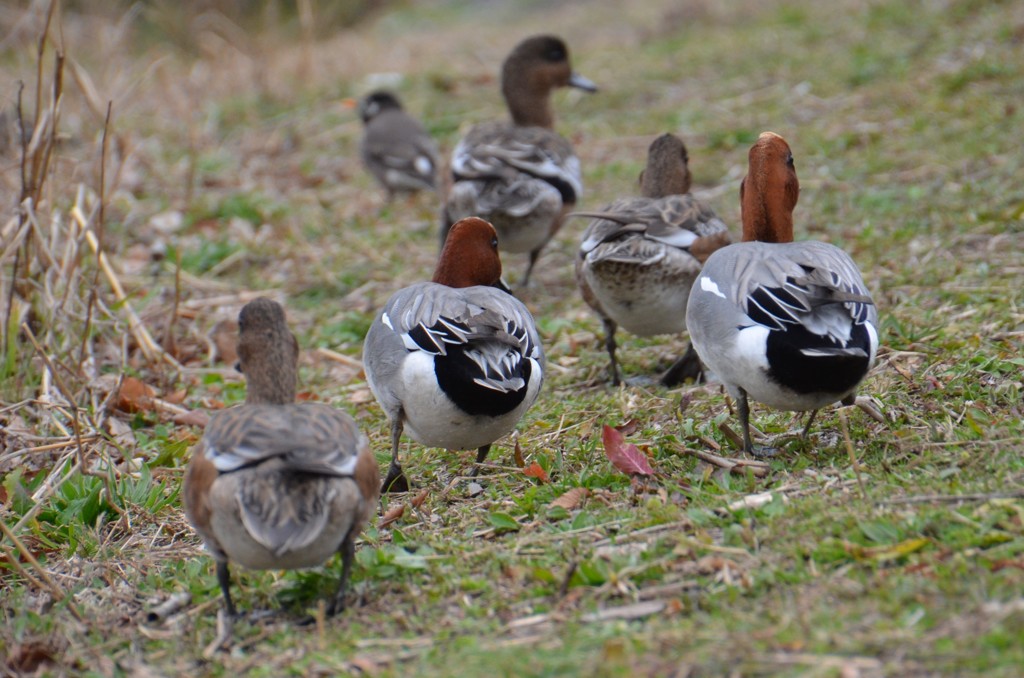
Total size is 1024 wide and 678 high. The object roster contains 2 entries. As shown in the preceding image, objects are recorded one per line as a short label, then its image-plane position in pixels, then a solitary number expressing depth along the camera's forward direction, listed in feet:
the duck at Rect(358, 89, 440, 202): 68.69
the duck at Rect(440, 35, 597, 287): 52.26
